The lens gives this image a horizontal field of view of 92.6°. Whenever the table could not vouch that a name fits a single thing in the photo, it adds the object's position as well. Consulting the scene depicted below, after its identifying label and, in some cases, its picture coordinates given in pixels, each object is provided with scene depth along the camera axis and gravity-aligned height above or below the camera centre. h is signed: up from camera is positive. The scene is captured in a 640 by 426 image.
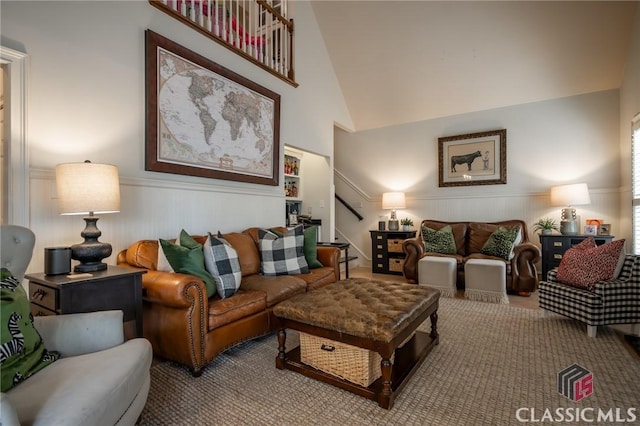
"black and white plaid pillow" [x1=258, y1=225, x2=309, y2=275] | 2.91 -0.41
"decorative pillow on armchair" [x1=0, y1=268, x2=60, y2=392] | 1.02 -0.46
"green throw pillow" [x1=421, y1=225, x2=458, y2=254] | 4.36 -0.43
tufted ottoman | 1.58 -0.63
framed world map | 2.62 +0.93
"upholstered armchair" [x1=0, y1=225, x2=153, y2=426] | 0.92 -0.58
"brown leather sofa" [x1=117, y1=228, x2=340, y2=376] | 1.86 -0.67
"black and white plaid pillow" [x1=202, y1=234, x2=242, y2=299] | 2.20 -0.40
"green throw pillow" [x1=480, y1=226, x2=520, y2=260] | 3.85 -0.40
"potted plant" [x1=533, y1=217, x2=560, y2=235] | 4.10 -0.20
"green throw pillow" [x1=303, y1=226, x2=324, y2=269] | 3.21 -0.40
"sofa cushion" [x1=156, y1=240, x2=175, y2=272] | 2.12 -0.36
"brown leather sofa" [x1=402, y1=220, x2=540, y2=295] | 3.70 -0.55
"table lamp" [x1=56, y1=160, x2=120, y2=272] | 1.77 +0.08
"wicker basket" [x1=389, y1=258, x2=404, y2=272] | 4.95 -0.87
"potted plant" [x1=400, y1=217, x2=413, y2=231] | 5.13 -0.21
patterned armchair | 2.37 -0.71
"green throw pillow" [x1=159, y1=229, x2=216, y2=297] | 2.08 -0.34
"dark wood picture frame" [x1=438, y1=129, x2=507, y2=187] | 4.66 +0.84
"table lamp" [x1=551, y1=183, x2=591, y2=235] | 3.82 +0.14
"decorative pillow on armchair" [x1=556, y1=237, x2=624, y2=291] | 2.51 -0.45
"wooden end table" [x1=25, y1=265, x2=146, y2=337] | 1.62 -0.46
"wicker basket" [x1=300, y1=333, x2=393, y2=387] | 1.68 -0.86
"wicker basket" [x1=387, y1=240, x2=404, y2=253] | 4.96 -0.56
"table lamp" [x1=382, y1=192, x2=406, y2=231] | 5.09 +0.16
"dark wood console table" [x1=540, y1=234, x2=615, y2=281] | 3.78 -0.44
